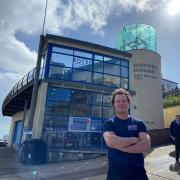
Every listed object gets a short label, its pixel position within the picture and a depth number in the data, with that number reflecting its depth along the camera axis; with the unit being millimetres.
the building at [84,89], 10419
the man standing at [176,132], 6319
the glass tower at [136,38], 14740
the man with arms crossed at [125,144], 1838
